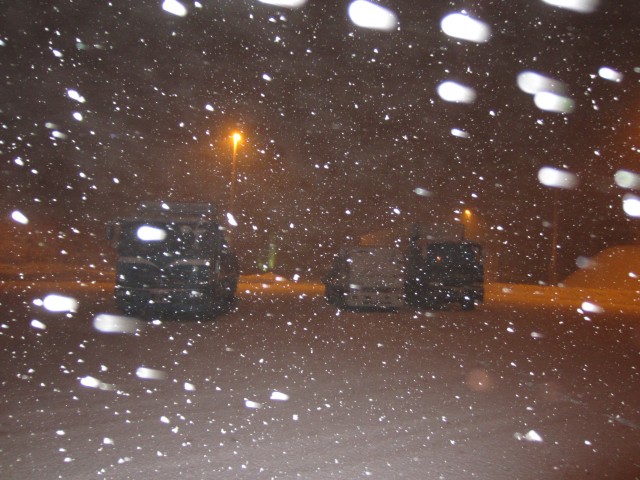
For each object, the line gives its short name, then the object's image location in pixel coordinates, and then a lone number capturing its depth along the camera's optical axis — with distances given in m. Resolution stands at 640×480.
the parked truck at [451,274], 24.83
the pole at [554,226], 35.94
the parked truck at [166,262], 17.36
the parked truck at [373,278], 22.73
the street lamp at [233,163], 34.06
